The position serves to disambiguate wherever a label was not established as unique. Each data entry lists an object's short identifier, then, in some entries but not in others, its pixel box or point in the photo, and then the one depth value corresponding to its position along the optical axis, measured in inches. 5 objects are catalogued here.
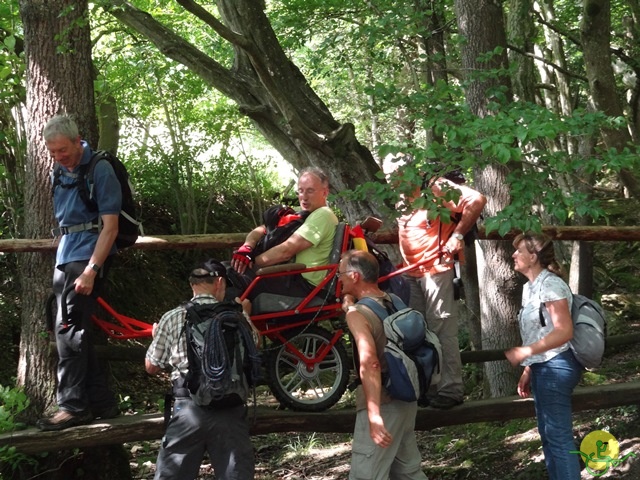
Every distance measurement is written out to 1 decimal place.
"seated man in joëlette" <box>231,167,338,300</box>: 210.5
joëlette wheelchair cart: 210.4
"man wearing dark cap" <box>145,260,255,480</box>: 175.3
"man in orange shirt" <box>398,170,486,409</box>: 216.7
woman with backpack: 186.4
